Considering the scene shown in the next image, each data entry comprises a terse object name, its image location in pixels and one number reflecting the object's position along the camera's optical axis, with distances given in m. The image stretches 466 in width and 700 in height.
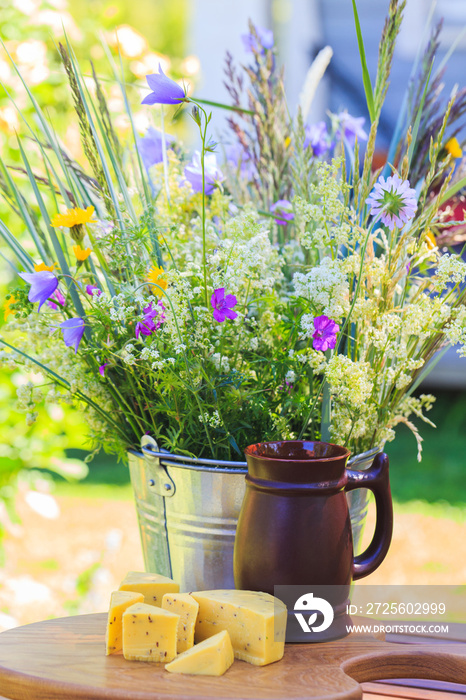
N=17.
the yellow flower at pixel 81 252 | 1.34
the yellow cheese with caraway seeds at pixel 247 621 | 1.23
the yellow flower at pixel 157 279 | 1.33
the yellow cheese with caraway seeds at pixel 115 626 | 1.25
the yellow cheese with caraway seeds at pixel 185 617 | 1.25
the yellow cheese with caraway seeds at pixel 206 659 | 1.21
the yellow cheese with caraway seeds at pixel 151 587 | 1.29
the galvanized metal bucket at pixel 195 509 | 1.32
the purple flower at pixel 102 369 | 1.34
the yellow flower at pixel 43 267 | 1.35
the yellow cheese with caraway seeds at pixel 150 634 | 1.23
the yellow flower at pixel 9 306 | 1.34
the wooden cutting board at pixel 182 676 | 1.19
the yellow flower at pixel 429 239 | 1.35
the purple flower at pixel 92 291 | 1.33
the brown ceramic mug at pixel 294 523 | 1.25
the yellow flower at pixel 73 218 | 1.33
